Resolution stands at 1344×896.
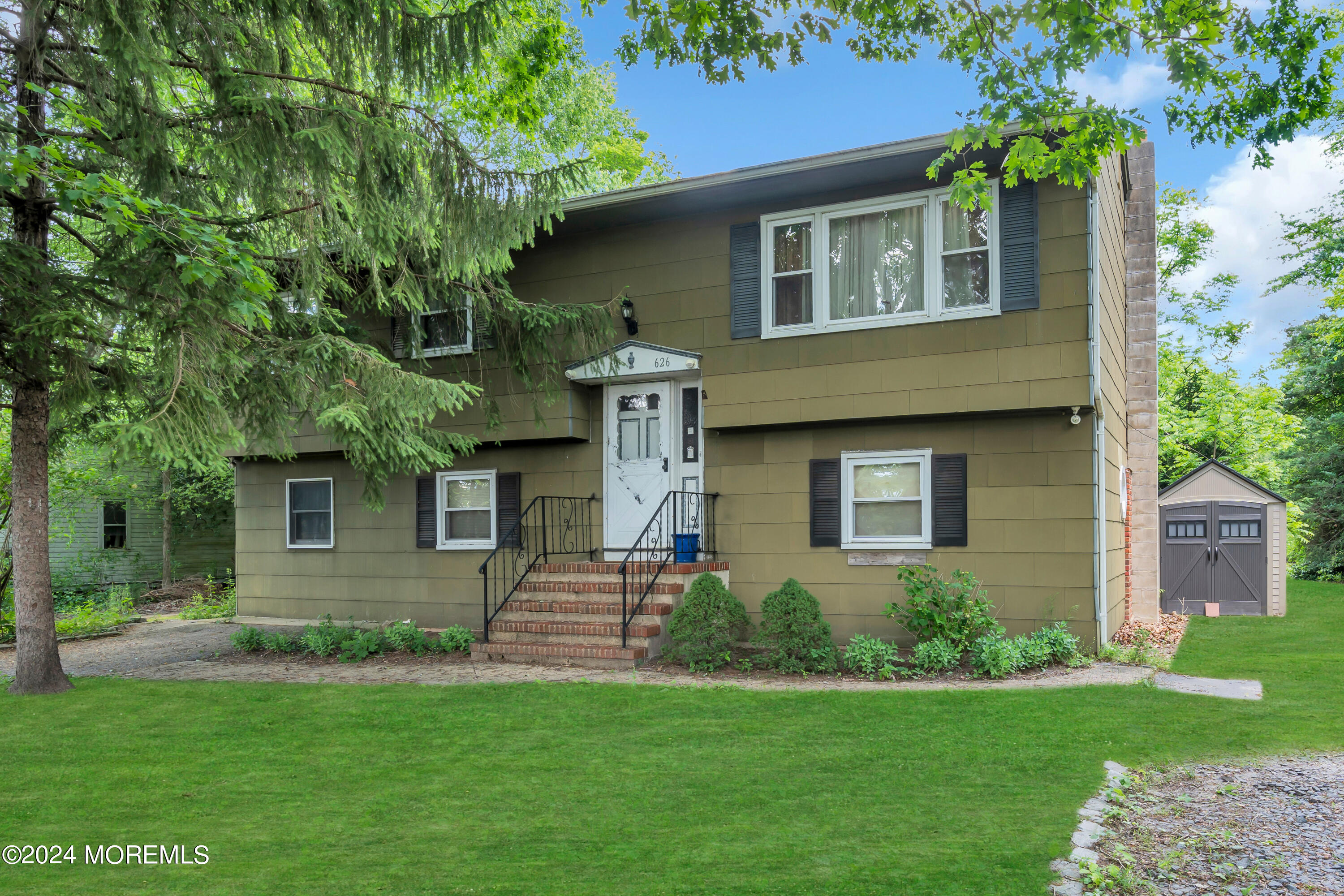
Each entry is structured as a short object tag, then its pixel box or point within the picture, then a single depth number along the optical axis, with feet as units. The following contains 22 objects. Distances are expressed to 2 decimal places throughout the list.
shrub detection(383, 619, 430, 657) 32.09
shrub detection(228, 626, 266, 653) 34.06
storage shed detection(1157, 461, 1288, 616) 42.29
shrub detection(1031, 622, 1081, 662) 26.17
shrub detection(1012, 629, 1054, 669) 25.71
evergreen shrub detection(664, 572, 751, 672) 26.66
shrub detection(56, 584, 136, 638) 41.60
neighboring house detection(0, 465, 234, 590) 60.34
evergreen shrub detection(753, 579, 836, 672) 26.08
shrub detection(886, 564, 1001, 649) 26.40
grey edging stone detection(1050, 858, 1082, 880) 11.18
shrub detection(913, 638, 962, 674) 25.64
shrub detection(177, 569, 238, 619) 47.39
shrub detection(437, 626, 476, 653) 31.96
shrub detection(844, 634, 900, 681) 25.44
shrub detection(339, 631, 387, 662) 31.32
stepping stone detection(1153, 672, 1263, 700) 22.90
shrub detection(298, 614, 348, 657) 32.48
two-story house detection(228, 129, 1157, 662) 27.40
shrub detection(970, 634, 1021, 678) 24.93
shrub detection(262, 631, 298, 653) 33.53
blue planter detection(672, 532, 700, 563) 31.14
